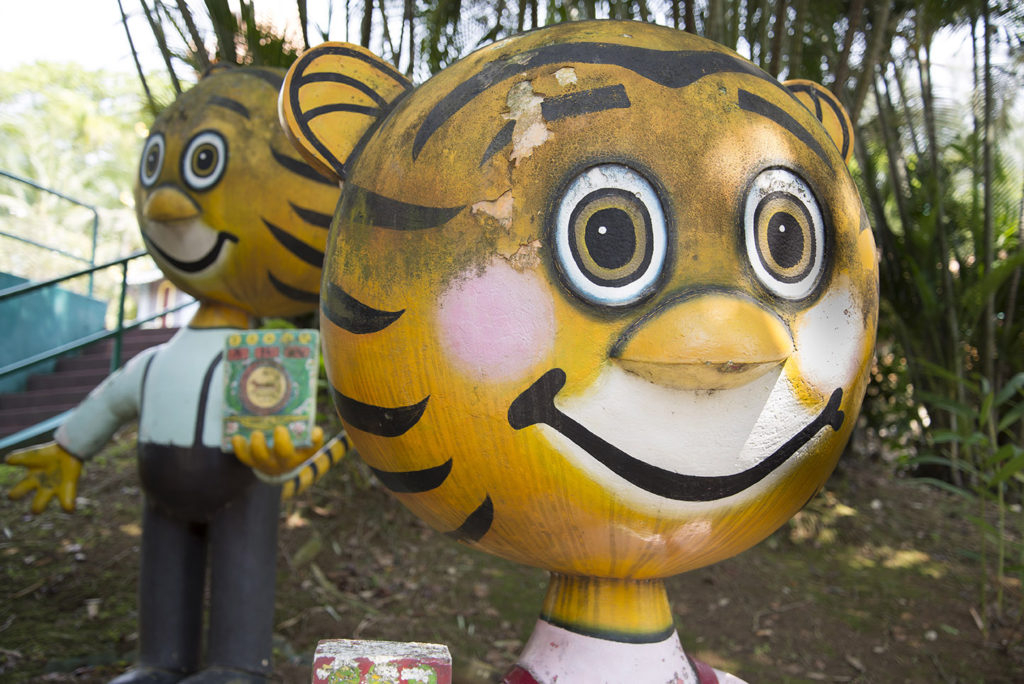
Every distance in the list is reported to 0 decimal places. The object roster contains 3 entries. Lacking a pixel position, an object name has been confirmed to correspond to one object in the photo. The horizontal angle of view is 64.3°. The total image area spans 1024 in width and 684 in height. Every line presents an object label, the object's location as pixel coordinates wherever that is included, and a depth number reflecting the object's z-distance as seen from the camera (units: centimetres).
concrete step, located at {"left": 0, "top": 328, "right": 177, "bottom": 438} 515
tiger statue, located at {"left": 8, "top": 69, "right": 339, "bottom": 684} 230
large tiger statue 120
